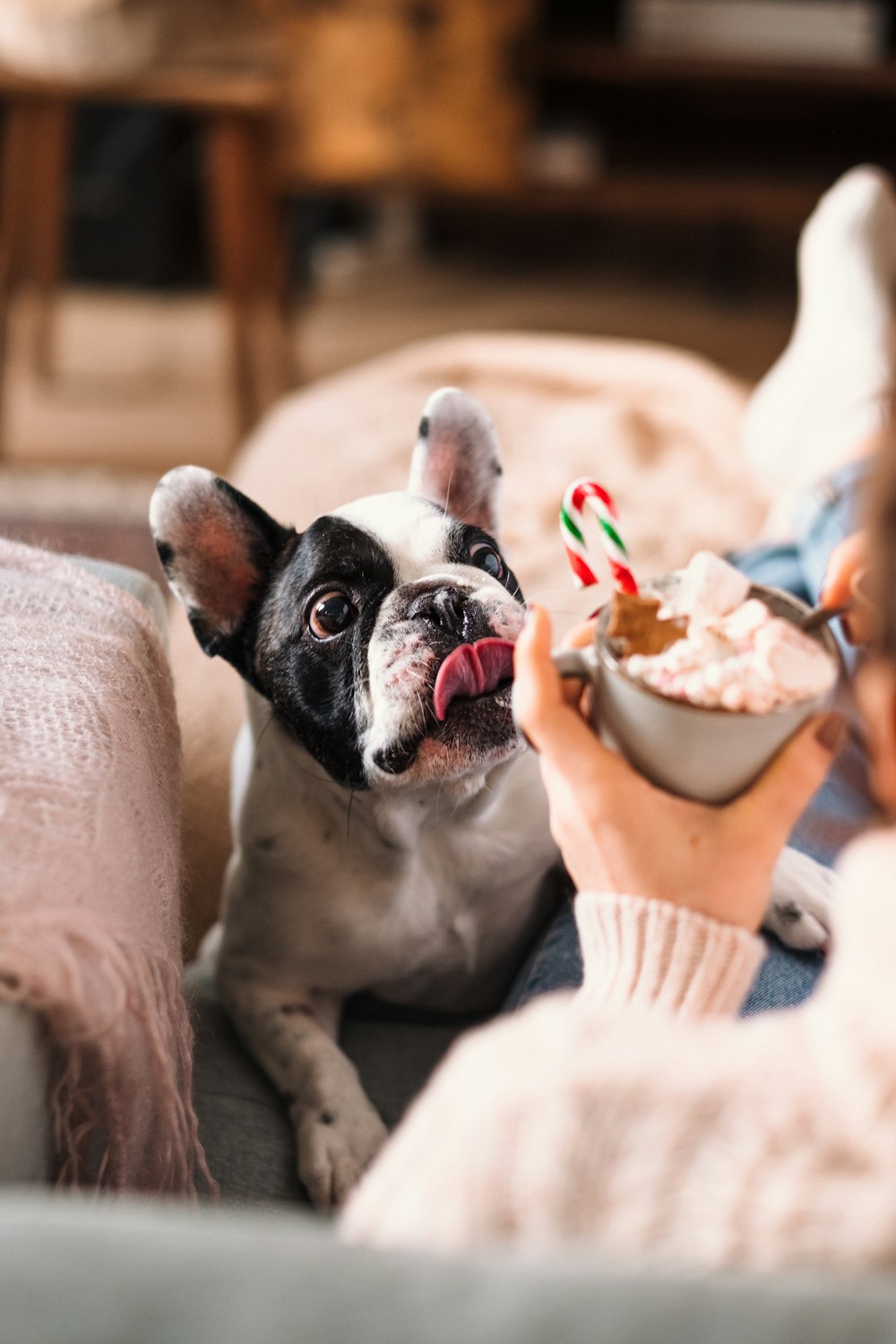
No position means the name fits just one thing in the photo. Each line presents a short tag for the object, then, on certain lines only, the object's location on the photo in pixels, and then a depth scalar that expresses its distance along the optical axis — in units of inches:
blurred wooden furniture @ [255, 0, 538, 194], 132.8
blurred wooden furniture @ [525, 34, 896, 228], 146.6
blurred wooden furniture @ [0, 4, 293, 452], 97.2
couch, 16.4
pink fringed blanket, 25.2
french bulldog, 34.9
